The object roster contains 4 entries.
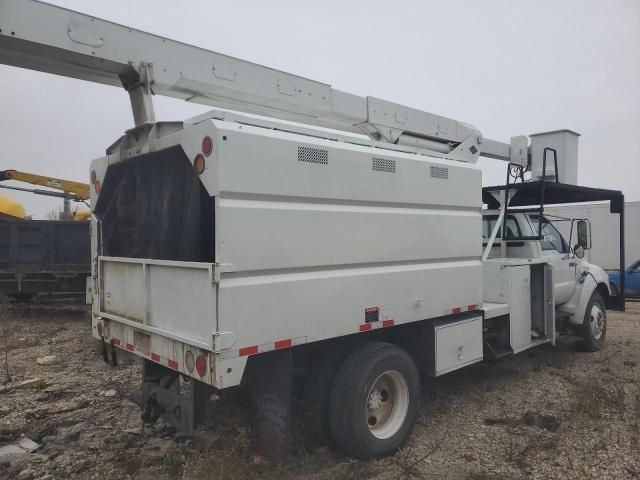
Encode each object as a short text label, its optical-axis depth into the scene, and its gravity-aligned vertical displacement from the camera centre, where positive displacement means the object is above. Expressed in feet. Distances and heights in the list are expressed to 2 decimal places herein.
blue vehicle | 44.06 -3.47
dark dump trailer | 35.78 -1.24
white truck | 10.51 -0.02
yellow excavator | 47.34 +5.20
